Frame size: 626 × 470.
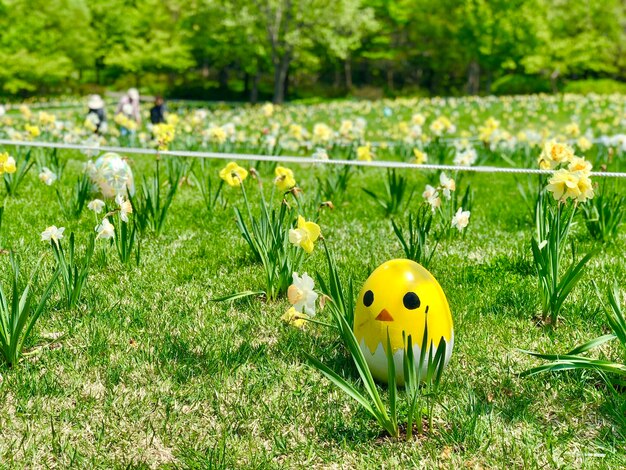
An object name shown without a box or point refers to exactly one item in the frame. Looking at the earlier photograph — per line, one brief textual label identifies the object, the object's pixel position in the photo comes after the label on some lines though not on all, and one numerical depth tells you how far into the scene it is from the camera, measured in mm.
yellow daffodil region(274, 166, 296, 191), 3629
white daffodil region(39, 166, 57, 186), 4751
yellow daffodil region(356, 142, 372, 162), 5781
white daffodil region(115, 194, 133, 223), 3353
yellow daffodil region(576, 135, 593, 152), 6535
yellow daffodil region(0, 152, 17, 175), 3965
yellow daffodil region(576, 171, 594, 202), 2900
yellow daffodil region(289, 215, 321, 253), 2484
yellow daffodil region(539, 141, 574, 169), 3617
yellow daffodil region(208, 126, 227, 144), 6361
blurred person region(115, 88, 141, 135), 14470
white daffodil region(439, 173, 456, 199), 3640
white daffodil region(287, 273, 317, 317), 2279
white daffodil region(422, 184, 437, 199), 3626
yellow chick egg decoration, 2498
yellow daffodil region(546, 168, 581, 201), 2875
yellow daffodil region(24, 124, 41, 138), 6614
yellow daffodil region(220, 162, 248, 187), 3867
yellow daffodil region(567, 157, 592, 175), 3105
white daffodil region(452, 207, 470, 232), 3423
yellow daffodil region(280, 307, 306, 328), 2379
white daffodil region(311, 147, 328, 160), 5055
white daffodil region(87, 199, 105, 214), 3629
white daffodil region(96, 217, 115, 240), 3262
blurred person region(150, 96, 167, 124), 14383
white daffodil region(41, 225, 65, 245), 3011
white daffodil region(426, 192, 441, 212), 3583
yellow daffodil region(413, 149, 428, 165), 5867
